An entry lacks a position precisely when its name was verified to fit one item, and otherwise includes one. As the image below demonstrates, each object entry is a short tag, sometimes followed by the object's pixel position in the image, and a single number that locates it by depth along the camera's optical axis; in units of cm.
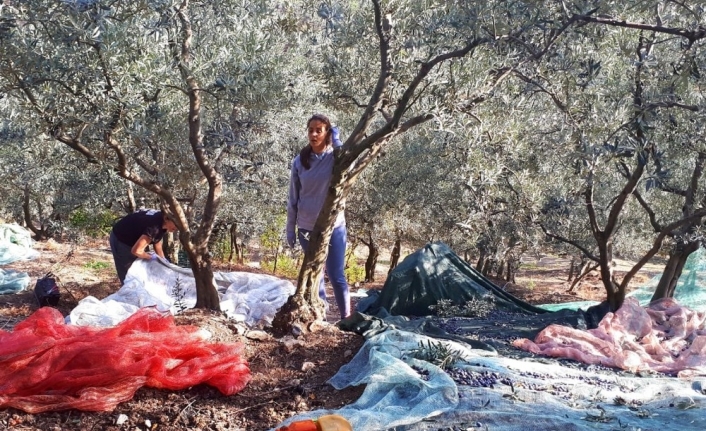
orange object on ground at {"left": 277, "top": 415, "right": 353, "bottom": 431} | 292
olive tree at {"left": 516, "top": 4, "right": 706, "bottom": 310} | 336
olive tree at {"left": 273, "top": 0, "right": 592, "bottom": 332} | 369
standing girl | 525
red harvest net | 349
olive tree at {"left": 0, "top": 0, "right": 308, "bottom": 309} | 365
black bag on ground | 710
